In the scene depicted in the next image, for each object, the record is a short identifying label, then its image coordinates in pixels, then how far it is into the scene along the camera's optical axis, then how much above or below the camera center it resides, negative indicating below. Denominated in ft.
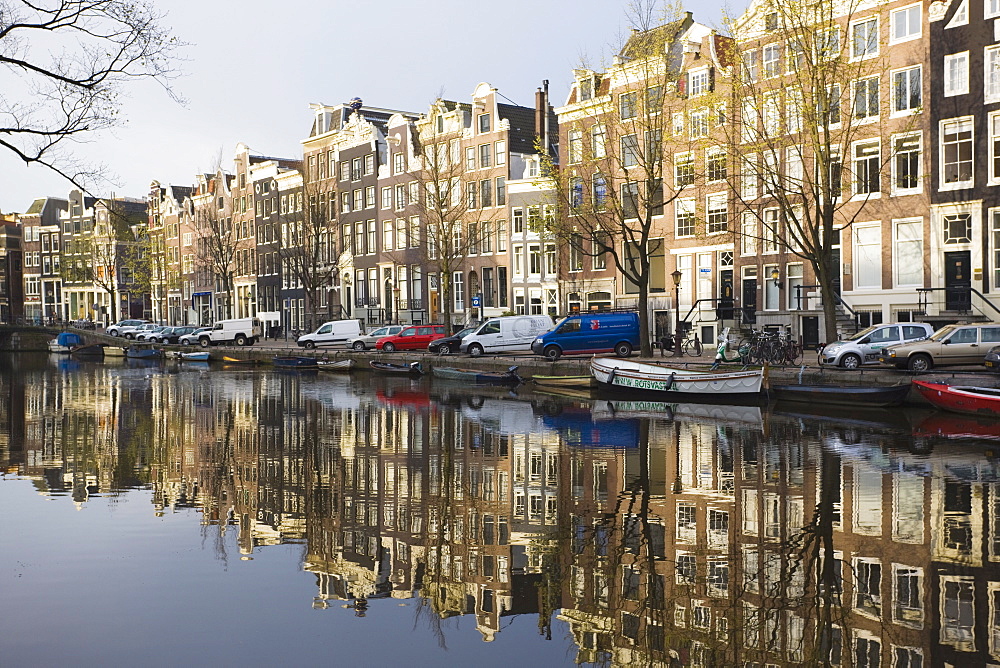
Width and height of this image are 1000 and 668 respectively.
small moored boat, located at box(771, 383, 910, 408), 95.66 -8.59
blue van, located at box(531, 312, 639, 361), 147.02 -3.55
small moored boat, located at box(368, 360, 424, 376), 161.99 -8.62
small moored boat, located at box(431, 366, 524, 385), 139.64 -8.80
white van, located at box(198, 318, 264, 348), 253.03 -3.70
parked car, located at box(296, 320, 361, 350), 216.33 -3.70
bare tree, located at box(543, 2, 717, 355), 136.05 +24.60
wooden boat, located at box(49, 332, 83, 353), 320.19 -6.08
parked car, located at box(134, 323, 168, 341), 290.44 -3.14
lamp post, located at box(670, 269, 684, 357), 142.37 -3.41
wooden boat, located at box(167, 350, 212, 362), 229.25 -8.36
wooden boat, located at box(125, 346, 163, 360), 258.98 -8.58
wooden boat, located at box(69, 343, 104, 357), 285.84 -8.05
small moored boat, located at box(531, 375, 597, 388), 124.26 -8.58
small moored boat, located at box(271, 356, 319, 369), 186.70 -8.38
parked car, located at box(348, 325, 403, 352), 200.75 -4.74
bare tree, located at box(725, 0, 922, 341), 112.57 +24.13
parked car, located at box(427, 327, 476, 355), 173.58 -5.06
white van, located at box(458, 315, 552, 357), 163.73 -3.50
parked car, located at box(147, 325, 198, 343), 279.90 -3.92
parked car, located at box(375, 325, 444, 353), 190.19 -4.39
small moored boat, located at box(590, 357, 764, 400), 106.42 -7.68
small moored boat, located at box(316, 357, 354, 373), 179.11 -8.63
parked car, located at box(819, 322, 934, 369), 109.50 -3.87
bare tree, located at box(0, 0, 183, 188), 52.65 +13.44
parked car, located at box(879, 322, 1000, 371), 102.83 -4.40
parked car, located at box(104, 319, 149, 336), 312.85 -1.94
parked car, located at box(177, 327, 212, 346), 261.44 -4.80
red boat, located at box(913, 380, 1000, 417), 85.40 -8.06
